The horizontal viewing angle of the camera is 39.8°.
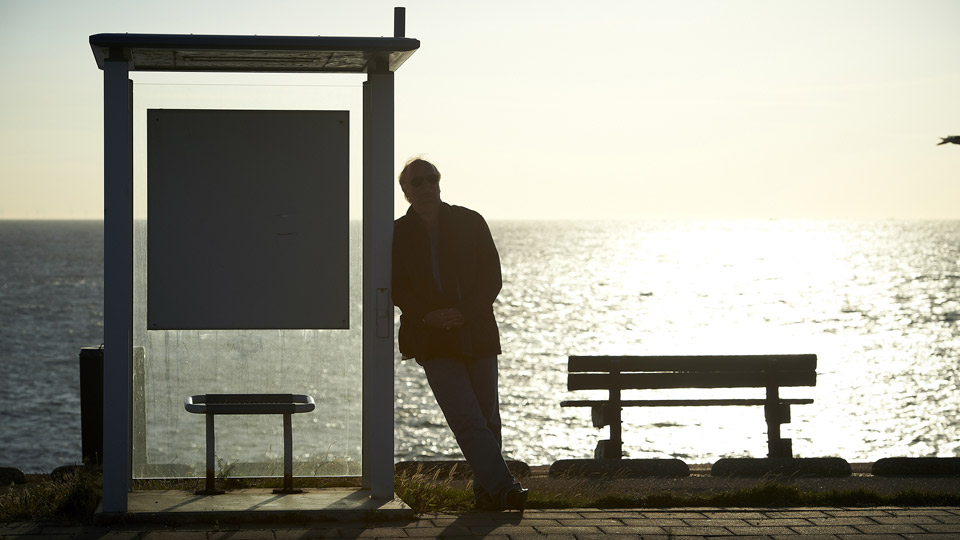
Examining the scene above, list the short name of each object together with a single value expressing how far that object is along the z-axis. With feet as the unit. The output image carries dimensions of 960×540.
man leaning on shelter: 22.79
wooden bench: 35.88
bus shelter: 23.59
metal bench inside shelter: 23.98
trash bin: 30.04
